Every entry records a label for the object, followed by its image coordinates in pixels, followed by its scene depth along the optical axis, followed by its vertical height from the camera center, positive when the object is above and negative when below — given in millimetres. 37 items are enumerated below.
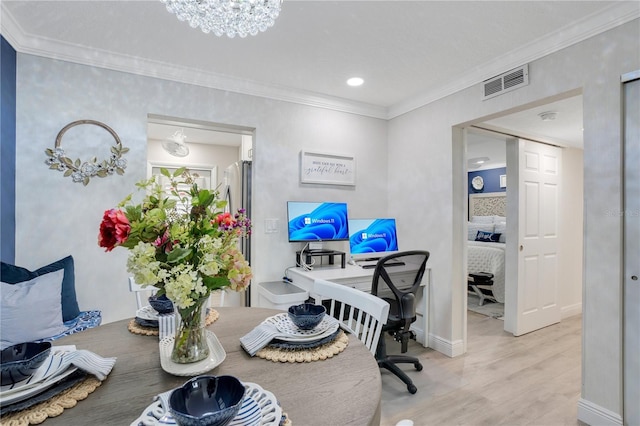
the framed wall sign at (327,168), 3052 +445
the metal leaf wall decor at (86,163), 2188 +345
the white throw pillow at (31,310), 1652 -539
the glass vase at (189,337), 998 -397
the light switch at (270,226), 2885 -122
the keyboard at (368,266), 3062 -510
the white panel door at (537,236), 3424 -246
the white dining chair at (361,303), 1309 -412
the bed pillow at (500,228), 5729 -260
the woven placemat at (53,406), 715 -471
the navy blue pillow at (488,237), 5559 -401
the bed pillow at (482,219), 6571 -106
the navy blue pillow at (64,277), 1839 -397
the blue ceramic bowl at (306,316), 1167 -381
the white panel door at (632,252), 1733 -204
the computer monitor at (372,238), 3141 -247
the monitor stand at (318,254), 2865 -373
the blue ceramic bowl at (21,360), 786 -389
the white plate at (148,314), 1340 -446
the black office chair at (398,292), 2318 -587
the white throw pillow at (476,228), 5992 -272
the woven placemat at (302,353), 1039 -472
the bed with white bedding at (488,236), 4441 -389
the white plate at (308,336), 1118 -441
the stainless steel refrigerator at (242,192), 3350 +230
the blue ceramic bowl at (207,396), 695 -415
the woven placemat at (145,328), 1271 -479
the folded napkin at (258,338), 1085 -446
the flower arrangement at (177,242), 891 -90
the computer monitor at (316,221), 2846 -76
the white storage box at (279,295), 2418 -639
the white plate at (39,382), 752 -433
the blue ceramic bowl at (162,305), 1351 -398
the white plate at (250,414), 690 -454
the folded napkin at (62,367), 790 -429
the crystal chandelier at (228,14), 1361 +875
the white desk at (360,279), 2535 -550
